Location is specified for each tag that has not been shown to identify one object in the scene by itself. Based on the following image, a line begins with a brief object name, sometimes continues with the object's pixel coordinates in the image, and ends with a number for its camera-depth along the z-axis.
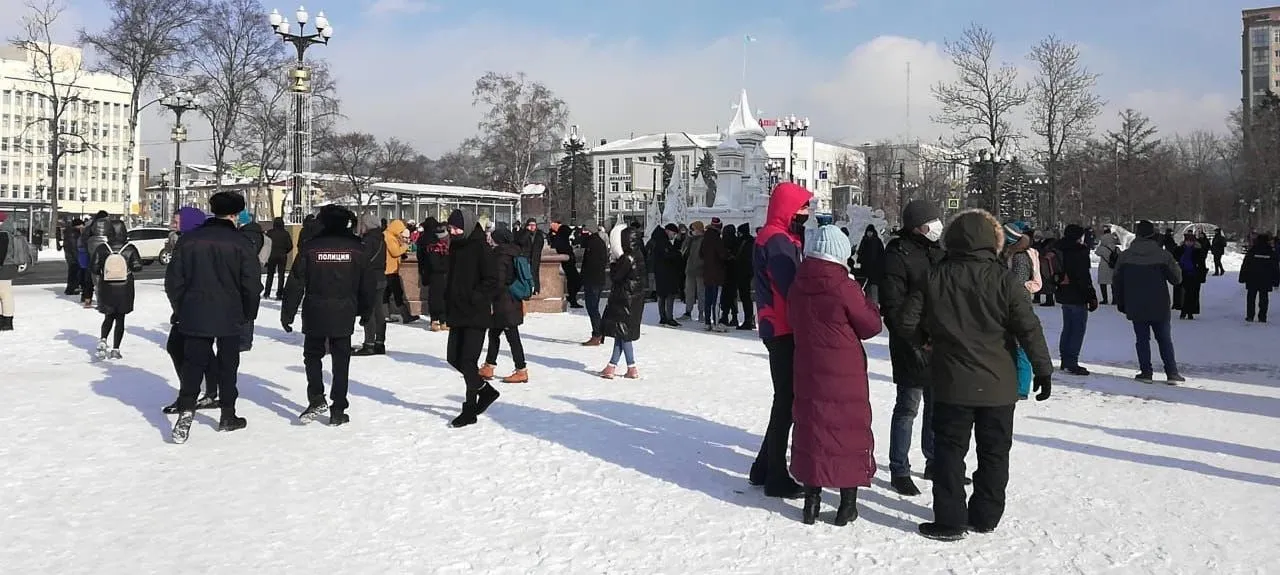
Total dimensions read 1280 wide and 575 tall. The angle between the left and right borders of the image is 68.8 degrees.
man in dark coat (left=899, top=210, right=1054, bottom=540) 4.46
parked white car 31.22
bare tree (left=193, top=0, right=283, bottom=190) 37.94
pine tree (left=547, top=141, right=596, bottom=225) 90.38
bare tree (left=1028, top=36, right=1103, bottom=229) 34.94
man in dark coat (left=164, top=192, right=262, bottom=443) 6.36
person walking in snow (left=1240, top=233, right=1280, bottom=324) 15.74
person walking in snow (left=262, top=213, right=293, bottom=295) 16.45
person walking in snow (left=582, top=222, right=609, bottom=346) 12.87
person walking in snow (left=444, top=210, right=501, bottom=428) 7.14
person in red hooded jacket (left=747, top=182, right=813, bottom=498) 5.08
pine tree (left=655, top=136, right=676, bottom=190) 90.38
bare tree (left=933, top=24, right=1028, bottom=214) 34.47
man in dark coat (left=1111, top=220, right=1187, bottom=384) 9.36
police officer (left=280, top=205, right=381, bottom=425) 6.80
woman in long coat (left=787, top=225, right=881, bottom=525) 4.57
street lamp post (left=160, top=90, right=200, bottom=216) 30.64
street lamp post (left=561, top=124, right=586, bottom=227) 50.45
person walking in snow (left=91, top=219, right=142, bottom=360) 9.32
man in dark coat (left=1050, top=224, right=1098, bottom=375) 9.99
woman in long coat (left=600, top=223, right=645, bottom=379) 9.21
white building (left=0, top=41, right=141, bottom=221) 91.56
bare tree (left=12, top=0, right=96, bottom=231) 37.53
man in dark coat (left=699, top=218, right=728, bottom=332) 14.06
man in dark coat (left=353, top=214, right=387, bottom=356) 10.88
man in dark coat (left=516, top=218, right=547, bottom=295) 14.41
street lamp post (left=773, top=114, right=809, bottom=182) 48.19
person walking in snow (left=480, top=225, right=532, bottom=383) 7.61
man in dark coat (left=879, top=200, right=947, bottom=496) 5.00
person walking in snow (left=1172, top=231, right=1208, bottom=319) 16.53
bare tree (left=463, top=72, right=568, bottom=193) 53.00
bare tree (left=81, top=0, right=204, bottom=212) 36.62
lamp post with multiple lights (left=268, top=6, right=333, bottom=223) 20.38
